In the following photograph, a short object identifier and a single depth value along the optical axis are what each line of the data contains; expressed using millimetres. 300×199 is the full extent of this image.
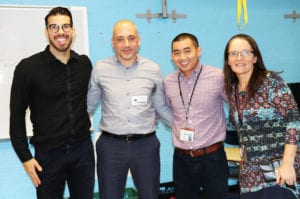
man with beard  2188
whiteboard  3037
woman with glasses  1896
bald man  2408
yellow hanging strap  3808
